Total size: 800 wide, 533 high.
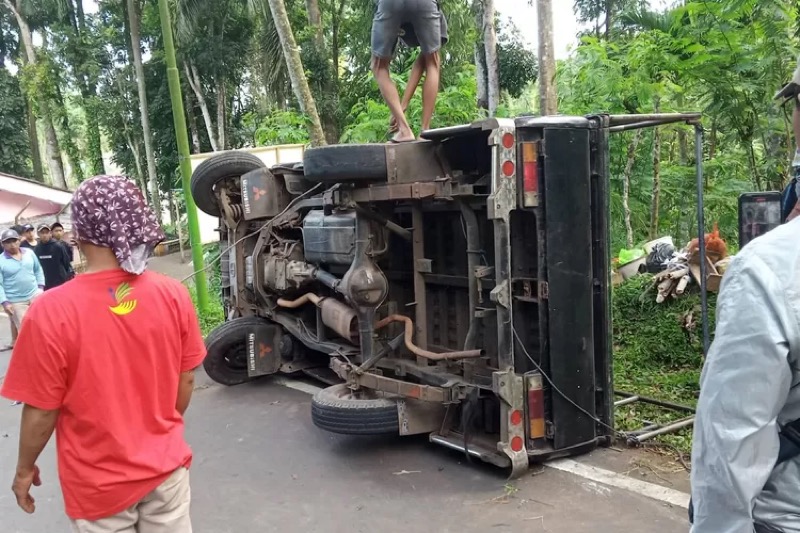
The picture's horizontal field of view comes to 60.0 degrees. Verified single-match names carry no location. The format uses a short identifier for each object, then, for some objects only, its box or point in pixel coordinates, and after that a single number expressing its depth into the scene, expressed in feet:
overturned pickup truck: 14.14
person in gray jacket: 4.36
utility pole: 32.50
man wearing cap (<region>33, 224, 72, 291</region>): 35.40
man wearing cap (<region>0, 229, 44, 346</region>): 30.09
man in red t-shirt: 7.38
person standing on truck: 17.15
